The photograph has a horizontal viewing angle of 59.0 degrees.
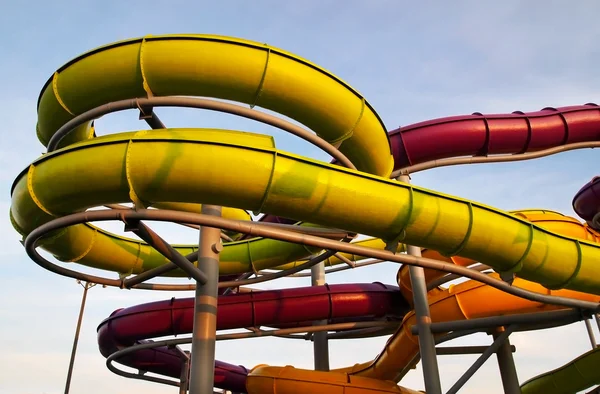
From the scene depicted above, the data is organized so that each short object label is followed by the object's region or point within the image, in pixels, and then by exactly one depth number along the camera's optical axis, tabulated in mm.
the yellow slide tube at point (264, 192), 6871
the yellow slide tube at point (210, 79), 8289
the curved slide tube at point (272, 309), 14148
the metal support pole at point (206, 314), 9016
